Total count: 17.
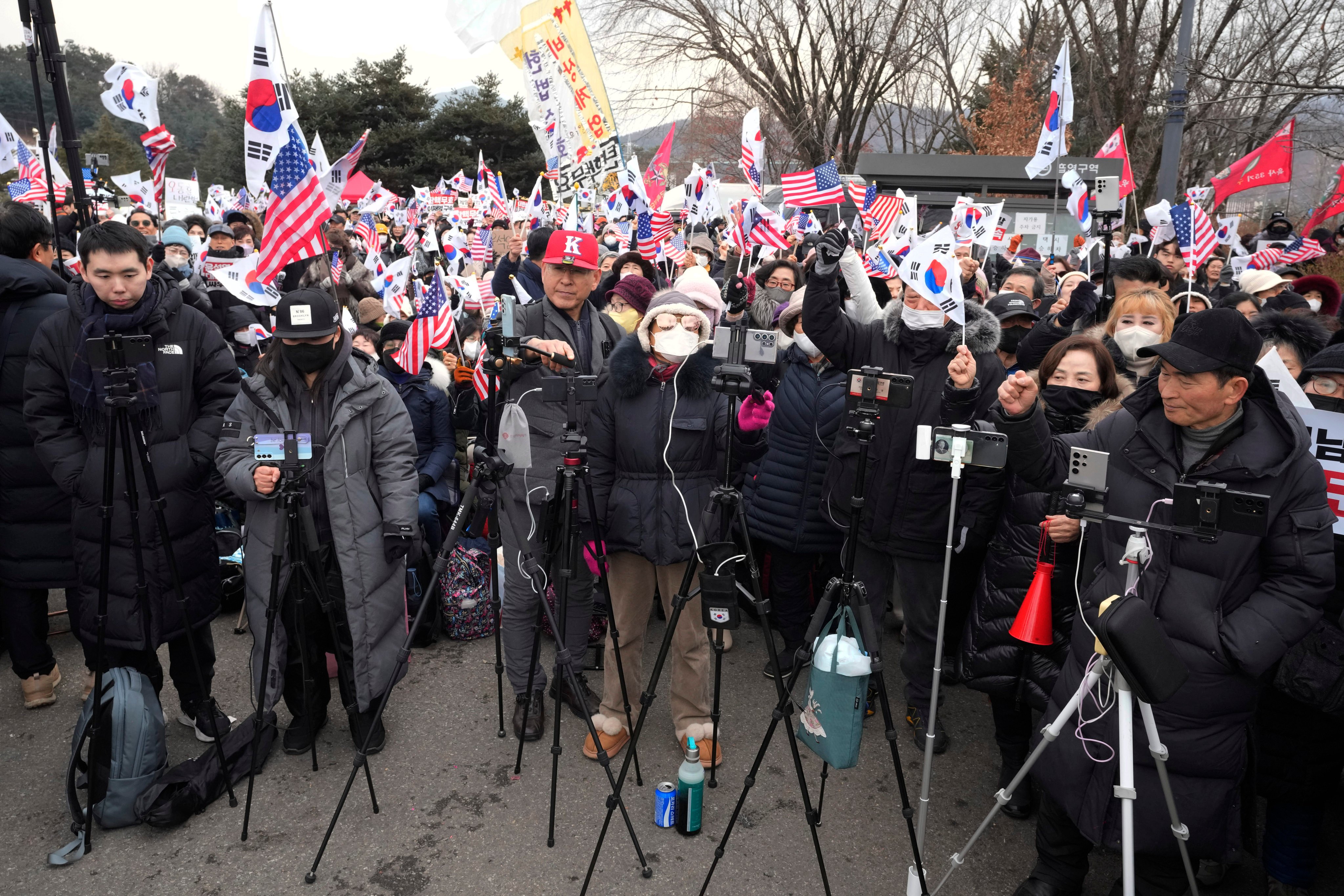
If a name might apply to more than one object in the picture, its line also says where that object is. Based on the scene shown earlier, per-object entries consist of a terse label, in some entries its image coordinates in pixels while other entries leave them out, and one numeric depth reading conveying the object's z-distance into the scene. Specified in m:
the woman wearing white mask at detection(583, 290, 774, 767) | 3.78
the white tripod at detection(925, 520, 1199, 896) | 2.35
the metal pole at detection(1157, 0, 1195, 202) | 11.34
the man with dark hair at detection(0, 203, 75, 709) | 3.85
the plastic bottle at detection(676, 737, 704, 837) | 3.41
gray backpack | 3.41
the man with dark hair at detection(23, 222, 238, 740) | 3.51
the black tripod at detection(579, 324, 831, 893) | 3.00
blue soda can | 3.51
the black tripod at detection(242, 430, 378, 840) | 3.33
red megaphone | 3.08
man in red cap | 4.07
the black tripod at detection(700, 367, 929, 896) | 2.81
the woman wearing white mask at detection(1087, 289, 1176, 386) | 4.15
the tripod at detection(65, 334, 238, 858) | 3.10
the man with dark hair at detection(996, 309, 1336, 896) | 2.51
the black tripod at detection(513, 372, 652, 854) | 3.35
